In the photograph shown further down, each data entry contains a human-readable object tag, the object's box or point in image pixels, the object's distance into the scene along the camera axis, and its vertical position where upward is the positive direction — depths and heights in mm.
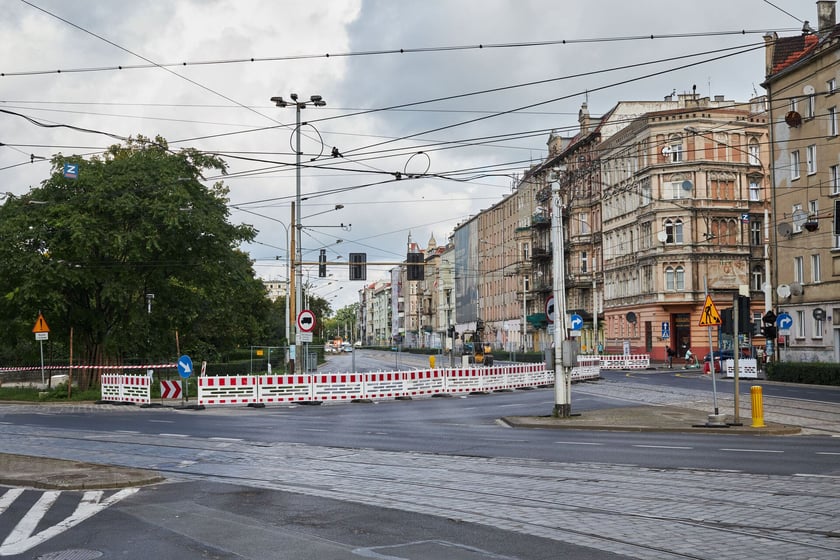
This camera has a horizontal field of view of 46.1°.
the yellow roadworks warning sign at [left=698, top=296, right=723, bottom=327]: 23484 +476
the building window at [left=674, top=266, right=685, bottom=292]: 69344 +4087
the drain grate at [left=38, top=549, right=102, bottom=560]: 9000 -1923
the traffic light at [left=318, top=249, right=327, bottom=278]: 60056 +4877
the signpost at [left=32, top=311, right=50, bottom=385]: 41062 +717
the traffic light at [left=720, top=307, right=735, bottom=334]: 23456 +342
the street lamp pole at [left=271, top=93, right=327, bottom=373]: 35188 +8465
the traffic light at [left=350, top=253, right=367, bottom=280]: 43375 +3312
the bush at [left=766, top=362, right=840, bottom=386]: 43062 -1747
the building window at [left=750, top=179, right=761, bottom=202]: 71000 +10412
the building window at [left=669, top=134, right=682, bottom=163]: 70000 +13657
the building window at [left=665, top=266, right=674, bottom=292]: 69688 +4047
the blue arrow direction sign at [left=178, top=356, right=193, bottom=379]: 37025 -833
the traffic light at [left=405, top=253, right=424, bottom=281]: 44188 +3340
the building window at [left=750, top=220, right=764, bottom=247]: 70312 +7228
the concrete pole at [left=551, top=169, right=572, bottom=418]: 25734 +579
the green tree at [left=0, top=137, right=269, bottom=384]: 41875 +4067
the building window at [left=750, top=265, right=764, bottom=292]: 70625 +4139
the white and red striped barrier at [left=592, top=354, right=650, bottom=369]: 68500 -1678
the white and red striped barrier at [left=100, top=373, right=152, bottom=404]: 39938 -1760
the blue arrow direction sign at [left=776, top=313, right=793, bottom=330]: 49844 +688
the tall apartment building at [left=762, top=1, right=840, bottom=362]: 49188 +7681
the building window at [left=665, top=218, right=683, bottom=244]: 69562 +7445
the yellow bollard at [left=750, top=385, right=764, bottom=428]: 22688 -1654
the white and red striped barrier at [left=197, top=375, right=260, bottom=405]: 38375 -1833
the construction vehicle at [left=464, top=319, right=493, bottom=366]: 78875 -984
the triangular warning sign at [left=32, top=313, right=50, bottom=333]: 41031 +844
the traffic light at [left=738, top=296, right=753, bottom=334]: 23141 +485
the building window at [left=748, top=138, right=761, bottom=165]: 70425 +13292
